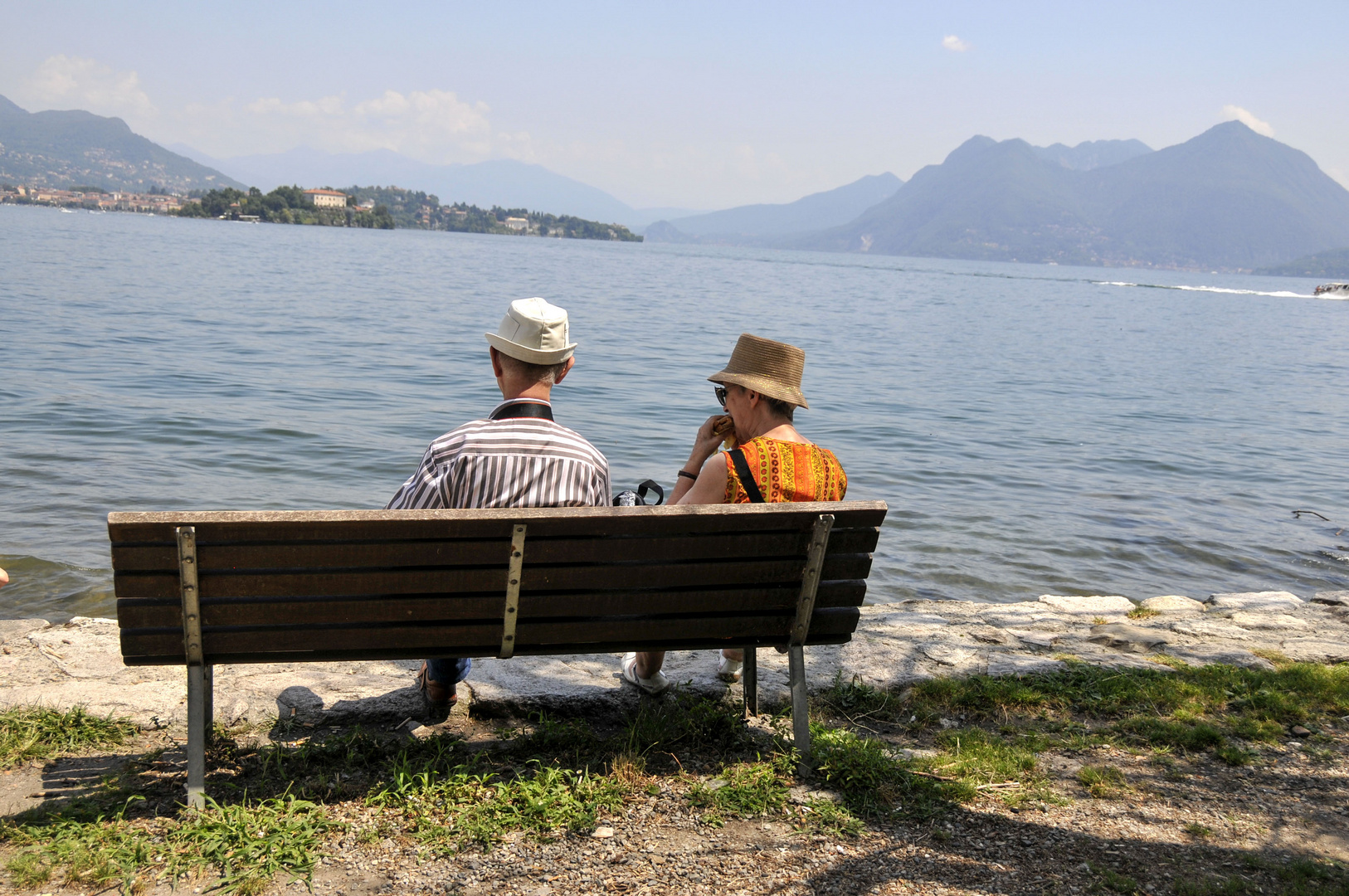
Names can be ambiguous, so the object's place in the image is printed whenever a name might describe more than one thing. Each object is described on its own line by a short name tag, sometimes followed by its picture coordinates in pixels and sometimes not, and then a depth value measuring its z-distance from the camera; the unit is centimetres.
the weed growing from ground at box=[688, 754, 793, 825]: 318
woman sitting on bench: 364
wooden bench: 278
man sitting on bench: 334
